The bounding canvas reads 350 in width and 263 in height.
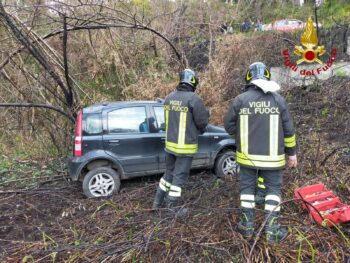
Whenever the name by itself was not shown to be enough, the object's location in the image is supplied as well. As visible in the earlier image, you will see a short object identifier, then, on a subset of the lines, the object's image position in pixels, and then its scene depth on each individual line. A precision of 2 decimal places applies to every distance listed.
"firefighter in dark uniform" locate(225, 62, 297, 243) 3.53
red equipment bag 3.53
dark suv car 5.20
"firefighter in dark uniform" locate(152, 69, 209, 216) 4.41
